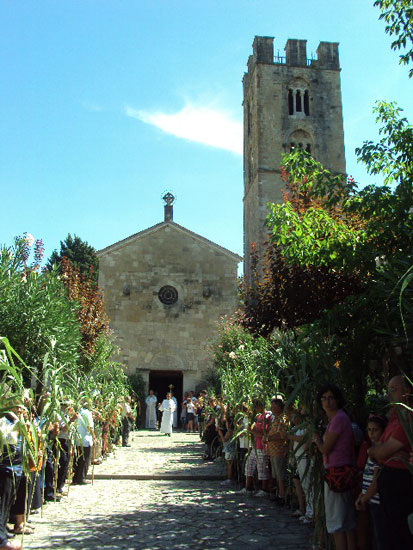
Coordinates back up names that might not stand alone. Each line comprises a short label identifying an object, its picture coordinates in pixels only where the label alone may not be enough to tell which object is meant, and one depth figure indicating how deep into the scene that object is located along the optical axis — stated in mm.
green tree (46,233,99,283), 38875
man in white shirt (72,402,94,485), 9359
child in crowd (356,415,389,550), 3979
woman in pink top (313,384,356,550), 4641
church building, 24672
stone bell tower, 32031
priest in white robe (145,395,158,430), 22891
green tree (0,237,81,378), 9500
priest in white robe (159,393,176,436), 19922
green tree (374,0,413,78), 6367
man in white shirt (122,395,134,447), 15508
